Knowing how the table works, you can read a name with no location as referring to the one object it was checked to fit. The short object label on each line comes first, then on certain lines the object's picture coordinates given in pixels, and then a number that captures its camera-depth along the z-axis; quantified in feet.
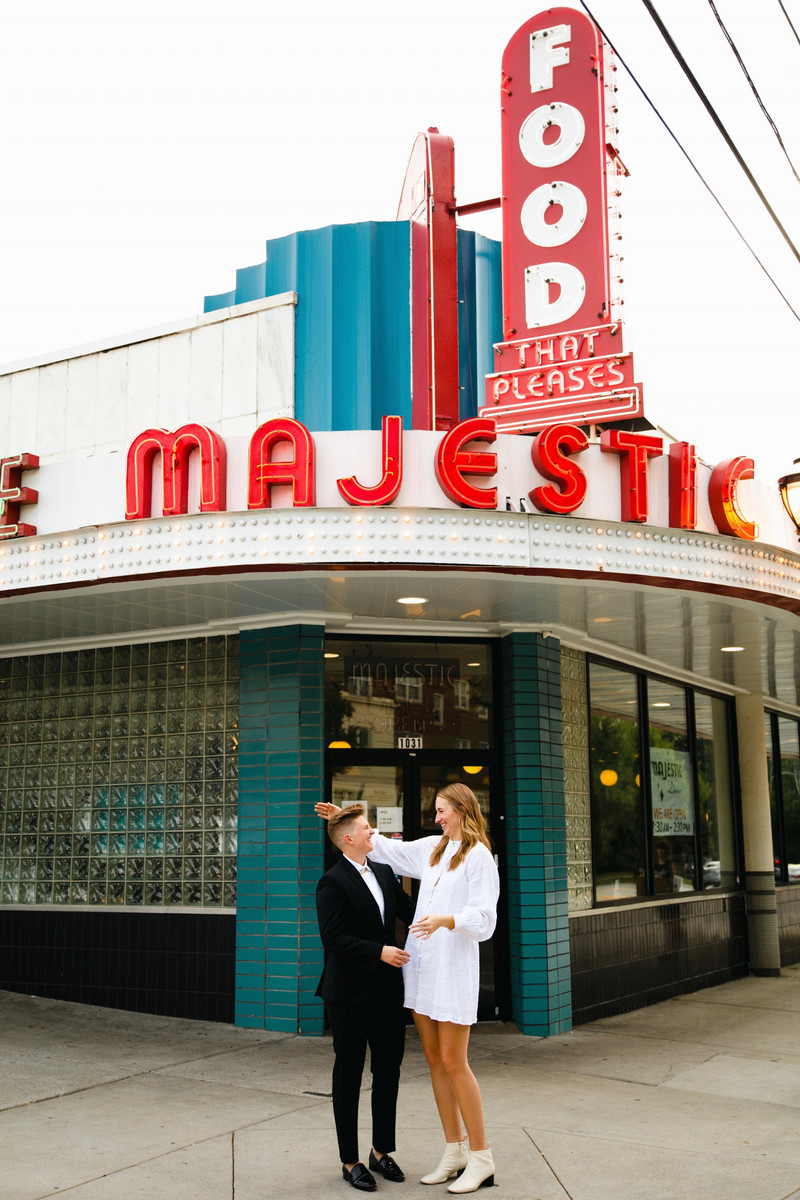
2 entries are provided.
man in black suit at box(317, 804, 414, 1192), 17.26
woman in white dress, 17.12
